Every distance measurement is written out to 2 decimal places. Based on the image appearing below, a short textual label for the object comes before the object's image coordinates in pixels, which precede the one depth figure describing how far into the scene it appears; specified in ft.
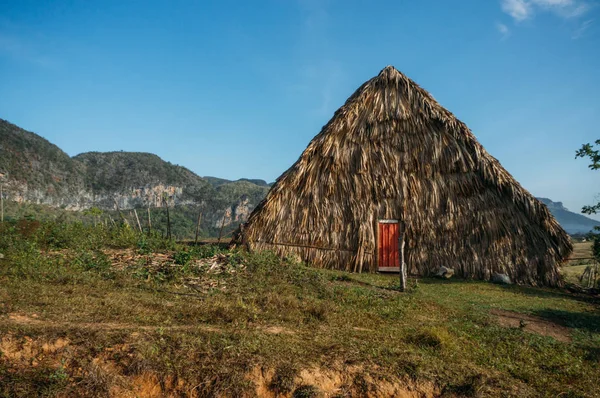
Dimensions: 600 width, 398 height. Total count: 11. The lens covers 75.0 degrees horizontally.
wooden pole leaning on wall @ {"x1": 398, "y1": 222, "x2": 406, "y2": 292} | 30.14
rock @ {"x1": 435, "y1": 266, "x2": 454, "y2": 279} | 39.14
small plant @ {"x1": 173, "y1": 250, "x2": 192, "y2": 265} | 29.81
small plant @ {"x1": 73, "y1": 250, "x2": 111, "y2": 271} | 28.25
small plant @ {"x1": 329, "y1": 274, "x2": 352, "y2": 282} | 33.78
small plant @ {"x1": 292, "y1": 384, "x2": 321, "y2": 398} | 12.86
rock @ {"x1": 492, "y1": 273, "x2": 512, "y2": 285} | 38.52
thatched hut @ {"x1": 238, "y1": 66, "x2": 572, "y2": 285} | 39.78
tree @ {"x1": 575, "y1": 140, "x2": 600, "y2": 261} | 37.86
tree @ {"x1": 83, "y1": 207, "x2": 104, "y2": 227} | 61.16
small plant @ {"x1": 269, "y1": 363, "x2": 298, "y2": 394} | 13.16
